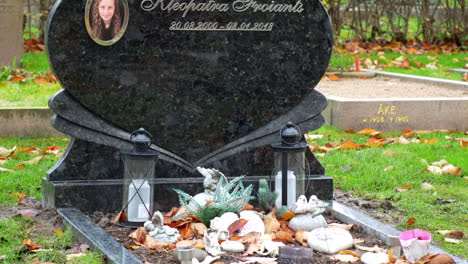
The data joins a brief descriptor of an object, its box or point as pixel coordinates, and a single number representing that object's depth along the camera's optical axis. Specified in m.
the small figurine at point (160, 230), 4.79
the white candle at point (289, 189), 5.50
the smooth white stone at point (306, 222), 5.12
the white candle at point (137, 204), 5.21
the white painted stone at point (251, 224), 4.89
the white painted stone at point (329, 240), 4.70
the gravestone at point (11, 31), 10.66
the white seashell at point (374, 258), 4.45
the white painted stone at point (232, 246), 4.61
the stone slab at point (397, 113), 8.82
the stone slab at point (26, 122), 8.09
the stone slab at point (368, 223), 4.73
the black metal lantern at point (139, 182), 5.16
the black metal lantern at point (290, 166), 5.45
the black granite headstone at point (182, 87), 5.53
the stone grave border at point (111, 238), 4.40
